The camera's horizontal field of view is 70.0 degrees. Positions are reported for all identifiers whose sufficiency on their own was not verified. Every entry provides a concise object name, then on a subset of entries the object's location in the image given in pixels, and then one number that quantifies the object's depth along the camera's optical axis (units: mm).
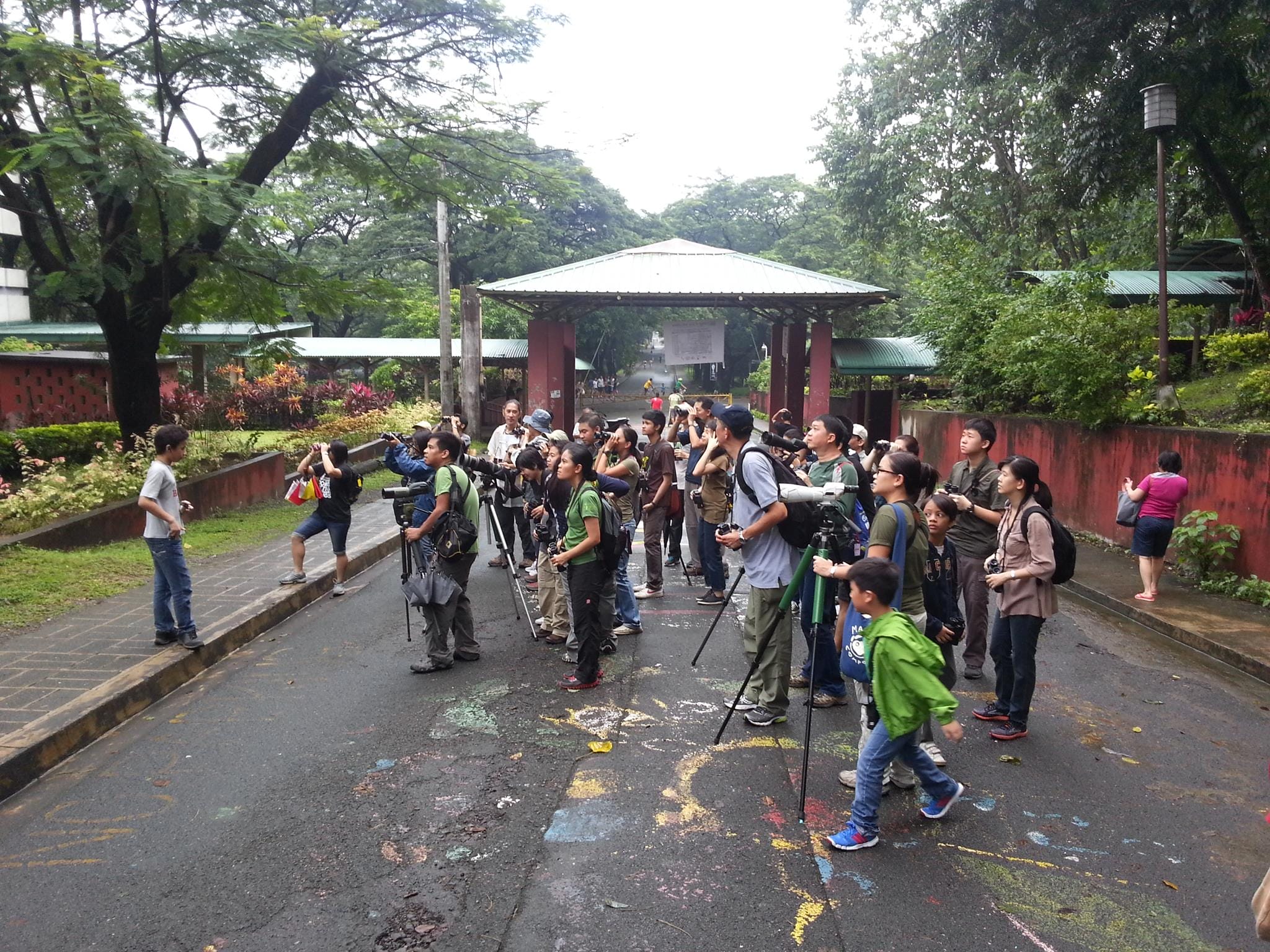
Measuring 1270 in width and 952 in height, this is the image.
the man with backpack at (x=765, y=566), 4973
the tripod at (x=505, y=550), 7277
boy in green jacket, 3678
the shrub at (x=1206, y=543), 8680
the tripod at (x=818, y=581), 4523
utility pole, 19078
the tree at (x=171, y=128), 9438
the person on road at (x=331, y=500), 7961
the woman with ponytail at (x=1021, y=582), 4918
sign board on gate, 22266
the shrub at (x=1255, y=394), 9359
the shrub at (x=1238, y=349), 11016
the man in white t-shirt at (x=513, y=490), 8961
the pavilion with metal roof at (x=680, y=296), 18516
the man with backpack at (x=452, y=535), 6262
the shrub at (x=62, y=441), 12523
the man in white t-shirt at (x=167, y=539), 6016
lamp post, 10758
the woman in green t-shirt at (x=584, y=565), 5773
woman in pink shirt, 7859
